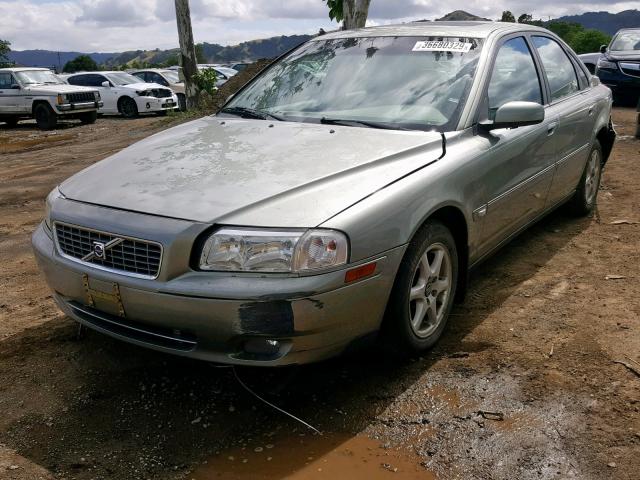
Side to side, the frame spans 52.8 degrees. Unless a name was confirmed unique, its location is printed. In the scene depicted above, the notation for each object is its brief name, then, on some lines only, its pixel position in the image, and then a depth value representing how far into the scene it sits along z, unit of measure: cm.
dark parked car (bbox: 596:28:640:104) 1295
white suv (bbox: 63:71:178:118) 1970
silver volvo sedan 257
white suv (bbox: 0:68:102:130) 1736
